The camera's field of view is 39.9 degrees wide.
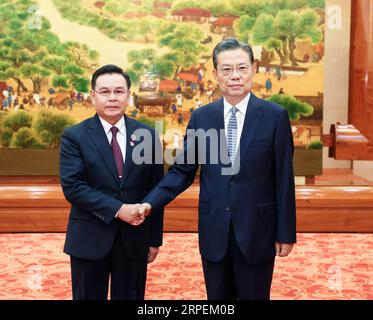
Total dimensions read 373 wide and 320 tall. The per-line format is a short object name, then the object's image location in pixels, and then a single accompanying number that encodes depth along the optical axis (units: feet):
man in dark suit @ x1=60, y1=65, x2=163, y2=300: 7.68
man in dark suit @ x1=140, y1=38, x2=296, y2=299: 7.59
